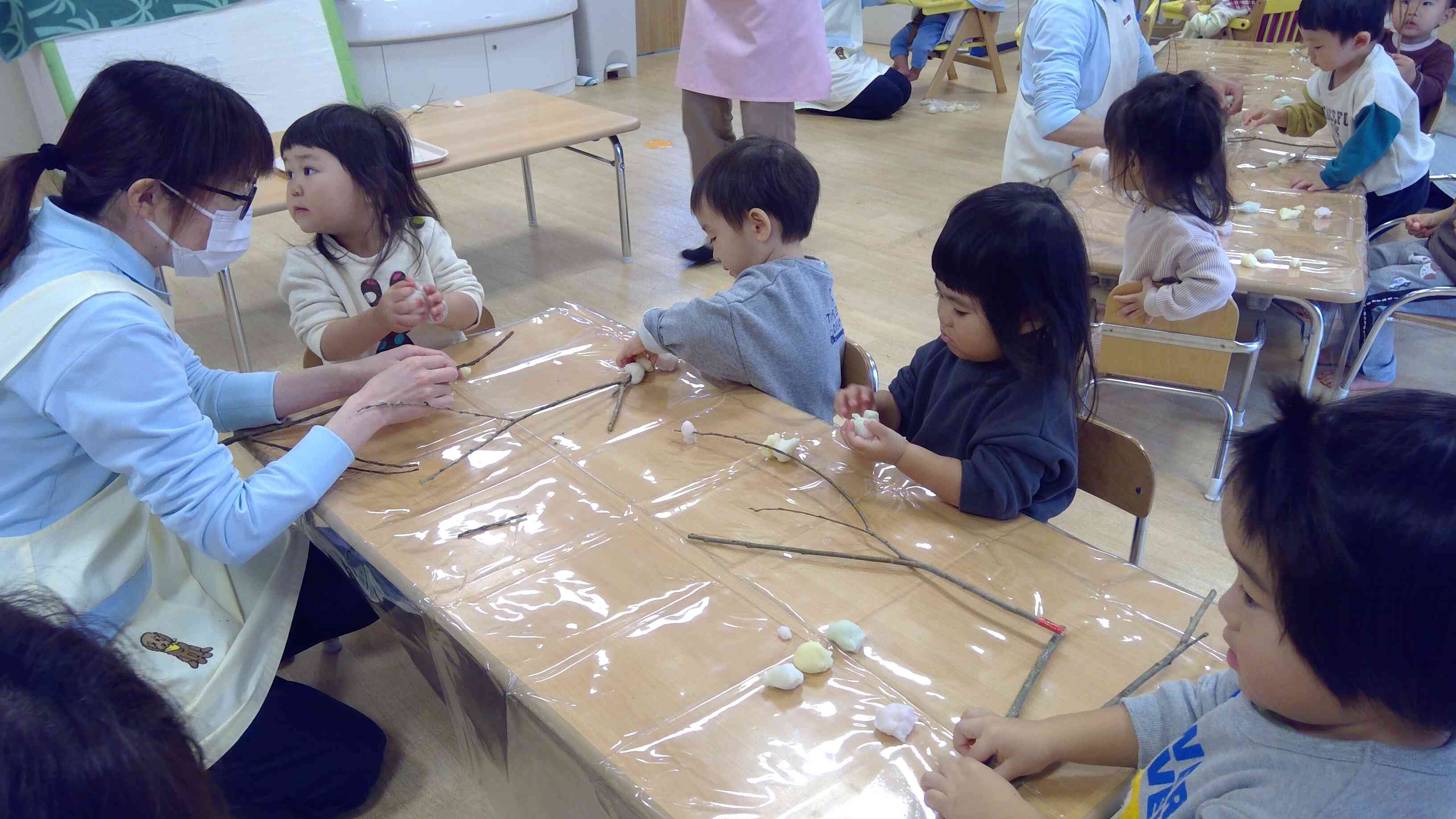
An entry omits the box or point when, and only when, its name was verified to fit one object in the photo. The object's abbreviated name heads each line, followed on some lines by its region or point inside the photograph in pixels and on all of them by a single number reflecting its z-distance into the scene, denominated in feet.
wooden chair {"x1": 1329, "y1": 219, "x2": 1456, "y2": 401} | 7.44
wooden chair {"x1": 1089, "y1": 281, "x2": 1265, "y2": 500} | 7.10
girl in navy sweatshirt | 4.07
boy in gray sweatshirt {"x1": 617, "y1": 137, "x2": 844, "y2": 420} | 5.11
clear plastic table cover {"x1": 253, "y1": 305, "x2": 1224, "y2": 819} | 2.89
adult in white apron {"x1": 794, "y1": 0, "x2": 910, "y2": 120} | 18.67
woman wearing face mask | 3.65
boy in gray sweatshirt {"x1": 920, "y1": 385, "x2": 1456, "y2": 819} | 2.07
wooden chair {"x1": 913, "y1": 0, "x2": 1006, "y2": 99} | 19.83
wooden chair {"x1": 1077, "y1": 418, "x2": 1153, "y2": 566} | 4.50
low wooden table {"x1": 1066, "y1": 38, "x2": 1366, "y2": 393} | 6.95
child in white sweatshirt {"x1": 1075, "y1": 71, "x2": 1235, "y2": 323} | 6.51
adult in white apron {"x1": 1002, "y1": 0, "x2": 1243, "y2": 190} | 8.45
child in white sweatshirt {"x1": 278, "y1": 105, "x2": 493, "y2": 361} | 5.80
